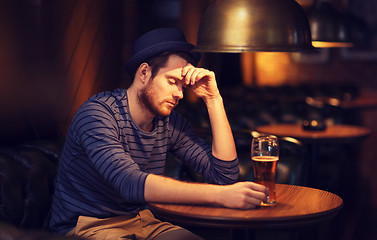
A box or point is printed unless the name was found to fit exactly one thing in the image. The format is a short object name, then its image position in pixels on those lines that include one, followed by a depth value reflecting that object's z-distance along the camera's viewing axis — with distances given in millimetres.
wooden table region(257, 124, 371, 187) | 3883
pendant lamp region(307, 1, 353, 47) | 4059
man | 1771
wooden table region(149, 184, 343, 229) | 1630
